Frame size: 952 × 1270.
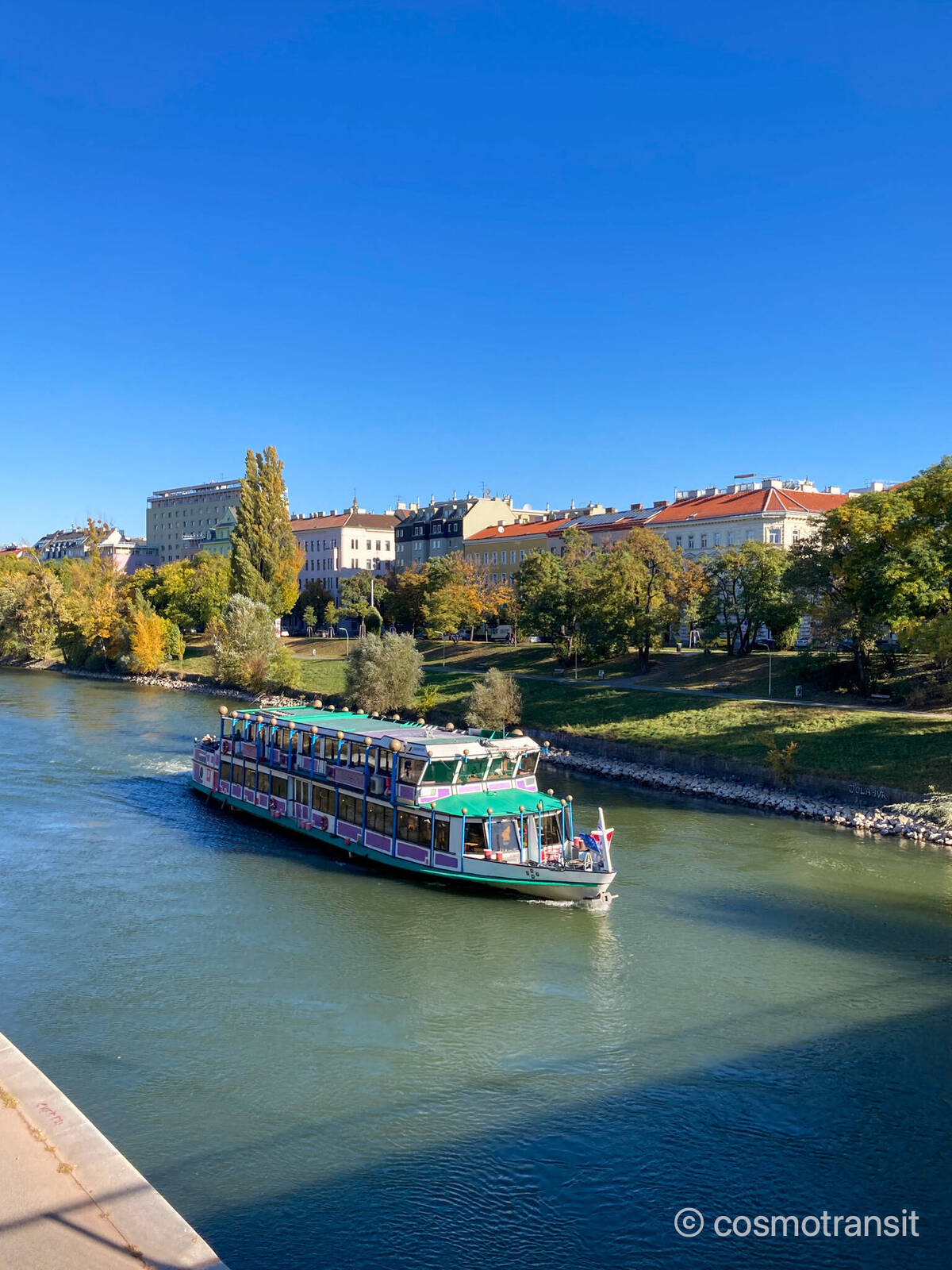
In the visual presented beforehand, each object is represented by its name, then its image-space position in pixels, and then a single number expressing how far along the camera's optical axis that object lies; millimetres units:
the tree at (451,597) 76500
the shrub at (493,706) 52094
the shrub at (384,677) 56781
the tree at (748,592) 54188
